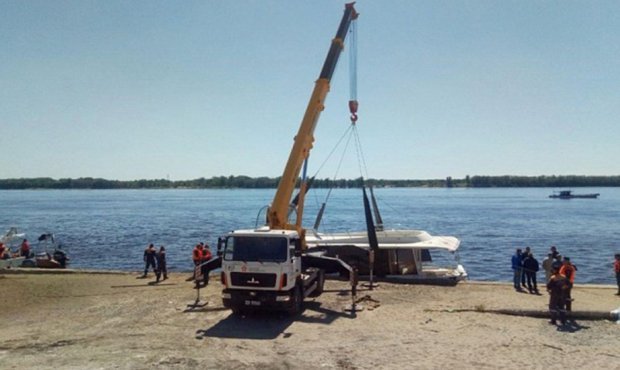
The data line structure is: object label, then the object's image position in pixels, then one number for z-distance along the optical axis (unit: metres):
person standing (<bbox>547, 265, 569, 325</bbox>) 15.77
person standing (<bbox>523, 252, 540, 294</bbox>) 21.66
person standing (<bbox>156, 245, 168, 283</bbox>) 24.09
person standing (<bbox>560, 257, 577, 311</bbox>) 16.34
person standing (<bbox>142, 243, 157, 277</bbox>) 25.05
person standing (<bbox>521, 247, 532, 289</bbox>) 21.98
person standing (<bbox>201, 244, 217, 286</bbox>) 18.97
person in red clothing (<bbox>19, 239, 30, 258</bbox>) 33.75
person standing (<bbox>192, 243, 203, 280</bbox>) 24.02
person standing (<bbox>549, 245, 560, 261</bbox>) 20.94
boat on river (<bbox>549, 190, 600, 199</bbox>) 152.75
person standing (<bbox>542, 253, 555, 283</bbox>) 21.36
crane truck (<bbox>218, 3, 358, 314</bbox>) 16.05
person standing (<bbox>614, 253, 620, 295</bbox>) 20.76
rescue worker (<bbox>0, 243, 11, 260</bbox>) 30.64
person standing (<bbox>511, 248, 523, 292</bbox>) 21.89
